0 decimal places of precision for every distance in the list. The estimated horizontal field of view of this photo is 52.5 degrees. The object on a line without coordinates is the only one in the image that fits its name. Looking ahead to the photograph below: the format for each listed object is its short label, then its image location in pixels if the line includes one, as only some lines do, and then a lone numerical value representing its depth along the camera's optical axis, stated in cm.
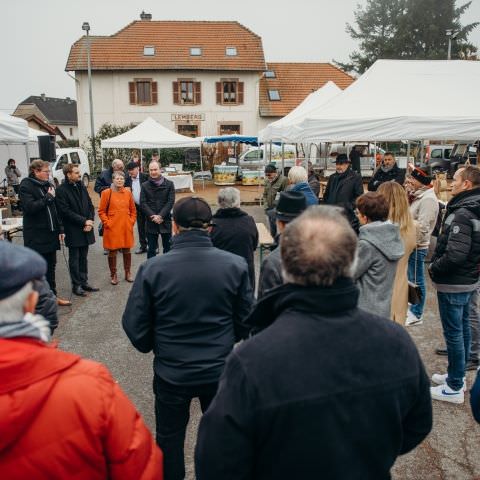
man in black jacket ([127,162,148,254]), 912
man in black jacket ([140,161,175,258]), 770
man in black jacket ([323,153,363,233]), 807
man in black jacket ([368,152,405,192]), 947
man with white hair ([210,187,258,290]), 470
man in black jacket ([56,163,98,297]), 664
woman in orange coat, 716
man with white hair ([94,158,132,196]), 931
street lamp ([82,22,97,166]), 2840
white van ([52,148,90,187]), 1986
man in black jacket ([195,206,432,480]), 139
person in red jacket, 135
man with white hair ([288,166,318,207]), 680
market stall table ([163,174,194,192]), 2112
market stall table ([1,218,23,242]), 722
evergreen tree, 3809
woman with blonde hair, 400
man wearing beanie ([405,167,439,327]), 546
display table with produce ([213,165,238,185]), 2382
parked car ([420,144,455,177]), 2322
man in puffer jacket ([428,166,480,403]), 375
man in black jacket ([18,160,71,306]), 612
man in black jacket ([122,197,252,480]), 254
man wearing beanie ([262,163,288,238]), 873
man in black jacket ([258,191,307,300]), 290
